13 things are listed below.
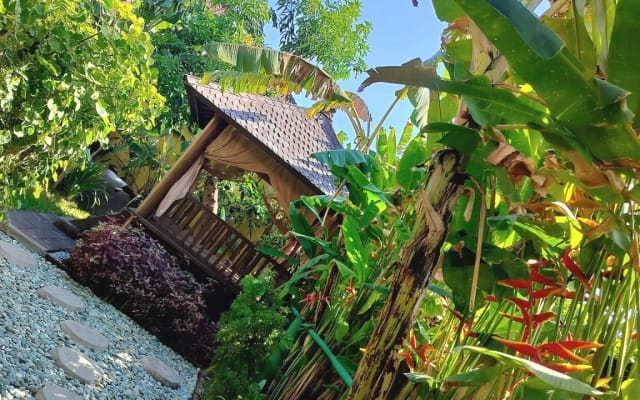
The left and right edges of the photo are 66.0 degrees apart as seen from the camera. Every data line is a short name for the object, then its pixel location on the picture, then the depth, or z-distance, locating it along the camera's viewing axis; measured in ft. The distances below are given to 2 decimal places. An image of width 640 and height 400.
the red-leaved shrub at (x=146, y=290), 14.89
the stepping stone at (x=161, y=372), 11.44
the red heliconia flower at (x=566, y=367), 2.37
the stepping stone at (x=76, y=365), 9.28
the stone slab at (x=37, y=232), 16.34
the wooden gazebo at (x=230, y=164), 18.75
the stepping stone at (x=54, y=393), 7.89
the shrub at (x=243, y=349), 7.70
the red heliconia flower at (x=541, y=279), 3.07
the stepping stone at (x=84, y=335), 10.96
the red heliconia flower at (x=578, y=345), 2.40
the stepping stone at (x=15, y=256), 13.80
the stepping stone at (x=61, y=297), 12.58
